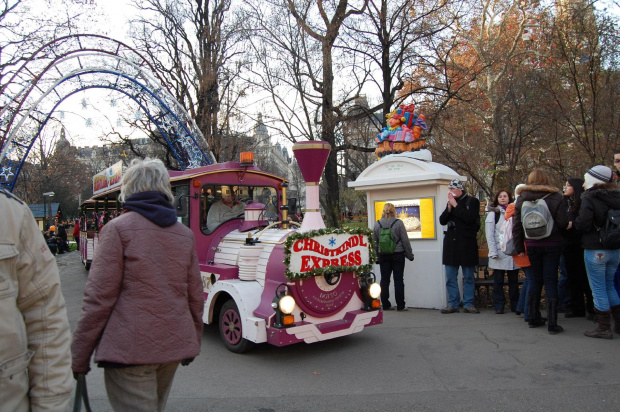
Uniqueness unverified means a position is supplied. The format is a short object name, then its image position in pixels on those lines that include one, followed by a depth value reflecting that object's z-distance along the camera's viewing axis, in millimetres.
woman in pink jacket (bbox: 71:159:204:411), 2334
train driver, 6578
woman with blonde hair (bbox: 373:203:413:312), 7137
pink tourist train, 4992
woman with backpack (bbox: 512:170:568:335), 5605
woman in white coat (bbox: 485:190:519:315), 6809
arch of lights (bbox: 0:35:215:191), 12703
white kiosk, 7395
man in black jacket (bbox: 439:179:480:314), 6832
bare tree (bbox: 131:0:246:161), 17922
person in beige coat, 1593
